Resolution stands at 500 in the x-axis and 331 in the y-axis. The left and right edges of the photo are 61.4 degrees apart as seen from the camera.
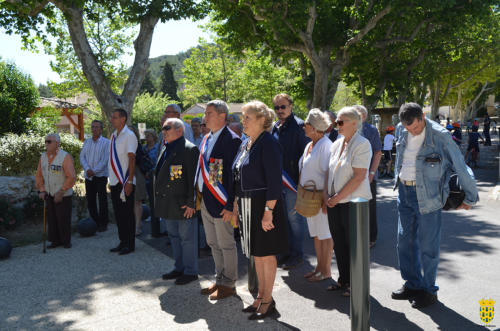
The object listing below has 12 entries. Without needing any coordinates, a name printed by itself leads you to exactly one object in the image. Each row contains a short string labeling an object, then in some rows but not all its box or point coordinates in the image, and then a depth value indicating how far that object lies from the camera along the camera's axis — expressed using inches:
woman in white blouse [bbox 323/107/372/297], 156.9
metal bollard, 96.1
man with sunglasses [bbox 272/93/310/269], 208.5
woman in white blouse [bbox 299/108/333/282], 181.2
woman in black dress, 149.4
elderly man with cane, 257.3
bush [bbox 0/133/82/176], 475.8
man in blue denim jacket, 154.2
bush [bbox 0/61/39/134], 546.0
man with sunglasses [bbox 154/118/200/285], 190.9
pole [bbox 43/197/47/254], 255.8
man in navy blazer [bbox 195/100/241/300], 173.3
